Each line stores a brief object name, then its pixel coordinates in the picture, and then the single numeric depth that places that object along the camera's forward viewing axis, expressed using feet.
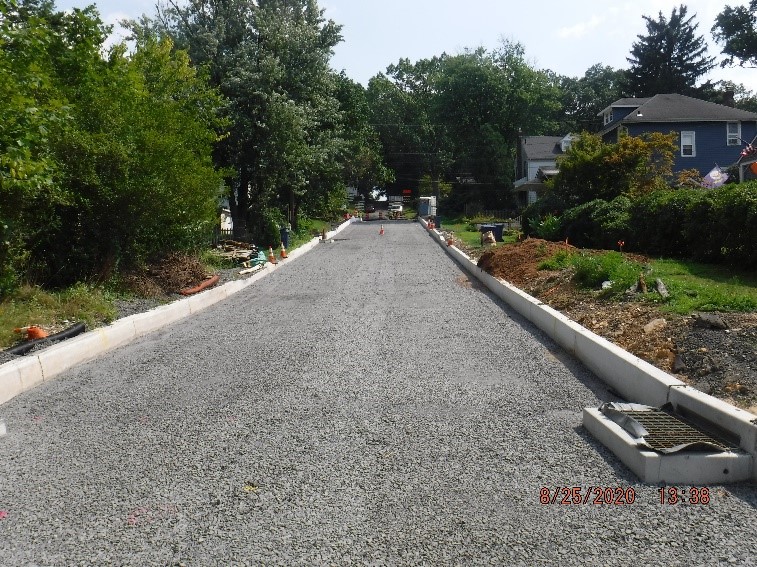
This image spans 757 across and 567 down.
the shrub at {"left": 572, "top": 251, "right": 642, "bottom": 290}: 36.32
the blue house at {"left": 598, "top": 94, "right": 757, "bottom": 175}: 137.28
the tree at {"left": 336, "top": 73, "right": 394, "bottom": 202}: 132.16
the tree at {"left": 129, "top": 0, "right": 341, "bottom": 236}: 83.41
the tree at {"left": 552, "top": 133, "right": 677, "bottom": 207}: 83.10
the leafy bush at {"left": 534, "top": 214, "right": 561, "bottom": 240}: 79.36
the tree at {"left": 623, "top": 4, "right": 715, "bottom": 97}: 232.32
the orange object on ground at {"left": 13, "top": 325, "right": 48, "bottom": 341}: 29.27
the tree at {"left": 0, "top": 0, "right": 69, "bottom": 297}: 29.27
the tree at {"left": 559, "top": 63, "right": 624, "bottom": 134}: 295.89
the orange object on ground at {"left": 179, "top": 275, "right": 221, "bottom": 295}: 48.08
